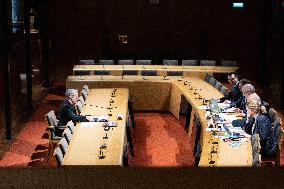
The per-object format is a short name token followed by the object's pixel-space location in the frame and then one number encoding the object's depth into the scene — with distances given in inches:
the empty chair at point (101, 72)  553.0
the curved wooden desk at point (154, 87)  476.9
